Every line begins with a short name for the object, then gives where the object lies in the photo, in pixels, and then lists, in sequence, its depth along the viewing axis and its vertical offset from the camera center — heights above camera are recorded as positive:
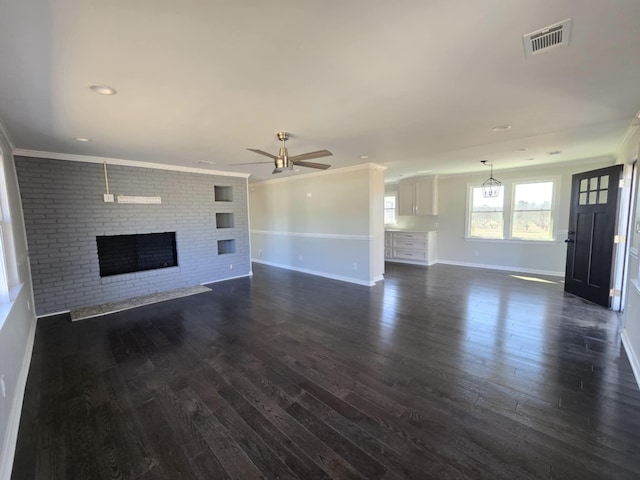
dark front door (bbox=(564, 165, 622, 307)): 4.07 -0.37
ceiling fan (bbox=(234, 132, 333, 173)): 3.06 +0.68
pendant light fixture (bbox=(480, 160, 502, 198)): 6.72 +0.63
